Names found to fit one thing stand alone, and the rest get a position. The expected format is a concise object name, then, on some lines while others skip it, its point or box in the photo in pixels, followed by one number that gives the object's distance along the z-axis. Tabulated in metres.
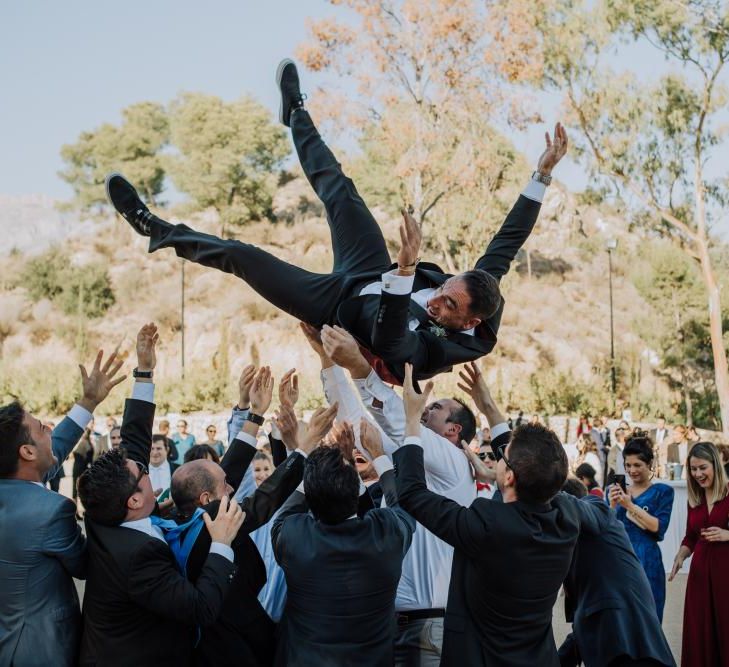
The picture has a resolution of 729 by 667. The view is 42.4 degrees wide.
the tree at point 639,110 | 26.27
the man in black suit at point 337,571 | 3.47
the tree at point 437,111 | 26.64
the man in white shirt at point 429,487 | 4.17
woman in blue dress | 6.01
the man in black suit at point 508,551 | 3.47
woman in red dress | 5.73
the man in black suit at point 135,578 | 3.36
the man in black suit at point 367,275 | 4.69
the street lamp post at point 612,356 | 28.69
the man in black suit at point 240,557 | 3.75
